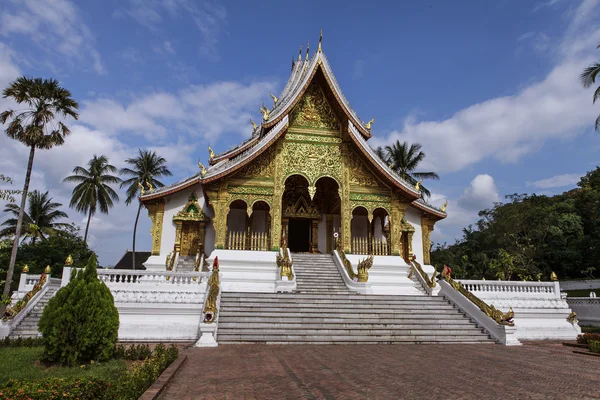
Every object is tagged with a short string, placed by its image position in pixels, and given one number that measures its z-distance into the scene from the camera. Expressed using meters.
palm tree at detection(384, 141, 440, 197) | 30.72
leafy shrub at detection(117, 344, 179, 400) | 4.36
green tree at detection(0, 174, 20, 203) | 7.06
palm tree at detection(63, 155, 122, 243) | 30.92
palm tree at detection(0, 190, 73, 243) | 31.25
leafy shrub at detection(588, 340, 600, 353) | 8.55
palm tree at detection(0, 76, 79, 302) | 17.52
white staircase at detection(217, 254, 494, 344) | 9.66
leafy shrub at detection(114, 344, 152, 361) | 7.08
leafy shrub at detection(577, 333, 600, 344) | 9.02
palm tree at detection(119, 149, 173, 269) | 32.55
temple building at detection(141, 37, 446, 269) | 16.34
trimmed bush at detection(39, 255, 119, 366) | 6.44
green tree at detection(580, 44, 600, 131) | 15.27
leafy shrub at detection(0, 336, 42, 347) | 8.14
